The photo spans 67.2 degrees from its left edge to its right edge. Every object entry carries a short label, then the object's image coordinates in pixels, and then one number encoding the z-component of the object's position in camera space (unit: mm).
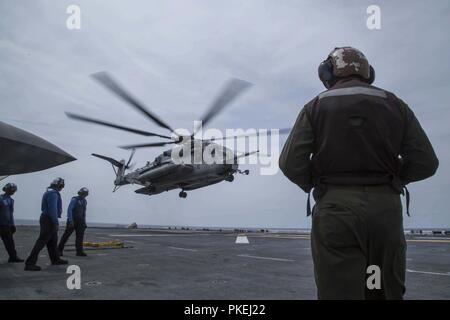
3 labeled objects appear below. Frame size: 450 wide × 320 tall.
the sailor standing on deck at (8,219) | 9211
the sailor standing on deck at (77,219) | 10740
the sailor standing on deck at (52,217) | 8101
